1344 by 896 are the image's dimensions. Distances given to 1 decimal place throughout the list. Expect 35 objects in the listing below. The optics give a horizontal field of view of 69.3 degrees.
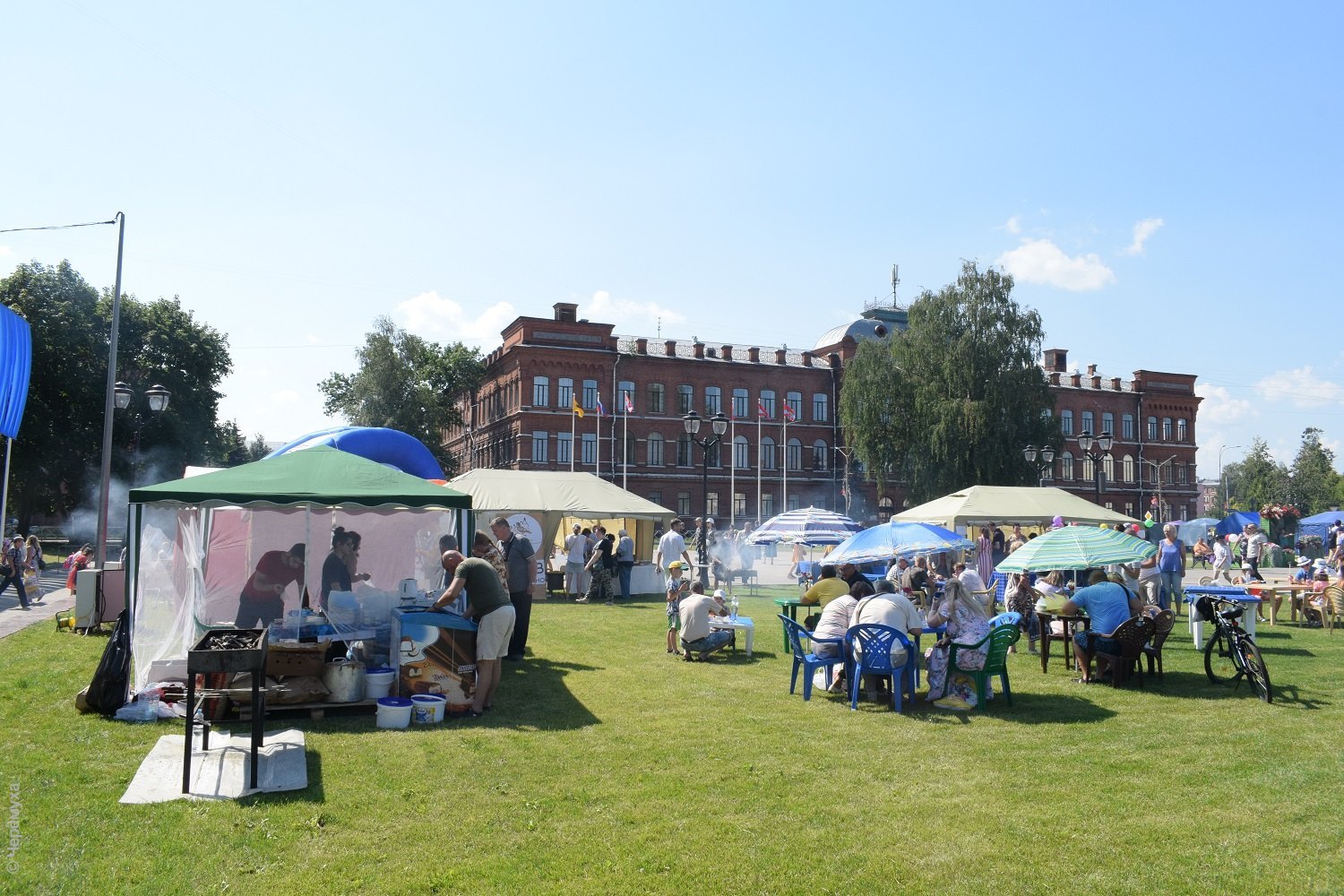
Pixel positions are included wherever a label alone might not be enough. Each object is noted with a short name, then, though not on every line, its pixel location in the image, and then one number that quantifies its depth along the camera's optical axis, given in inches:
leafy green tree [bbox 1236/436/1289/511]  3157.0
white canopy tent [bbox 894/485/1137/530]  883.4
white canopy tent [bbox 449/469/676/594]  964.6
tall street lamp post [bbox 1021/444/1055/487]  1301.7
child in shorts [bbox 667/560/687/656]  549.3
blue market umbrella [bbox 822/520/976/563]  596.4
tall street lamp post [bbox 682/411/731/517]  971.3
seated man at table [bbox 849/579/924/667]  381.7
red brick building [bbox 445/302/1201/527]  2324.1
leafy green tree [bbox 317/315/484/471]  2386.8
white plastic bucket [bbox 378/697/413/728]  340.8
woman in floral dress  385.4
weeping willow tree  1932.8
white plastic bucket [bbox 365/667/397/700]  364.2
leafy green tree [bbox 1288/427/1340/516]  3019.2
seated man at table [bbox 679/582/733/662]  510.6
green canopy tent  373.1
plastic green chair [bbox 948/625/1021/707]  381.7
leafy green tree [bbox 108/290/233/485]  1754.4
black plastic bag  350.9
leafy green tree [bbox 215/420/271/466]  2056.8
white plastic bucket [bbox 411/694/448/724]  349.1
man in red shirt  402.9
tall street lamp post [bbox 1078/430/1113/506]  1181.7
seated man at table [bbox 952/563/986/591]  576.1
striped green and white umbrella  487.2
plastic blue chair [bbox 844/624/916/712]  380.2
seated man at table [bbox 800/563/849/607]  502.9
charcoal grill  256.4
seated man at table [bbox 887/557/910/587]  601.5
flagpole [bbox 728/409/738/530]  2304.4
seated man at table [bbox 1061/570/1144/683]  433.4
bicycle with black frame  406.0
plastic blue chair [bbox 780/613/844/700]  401.1
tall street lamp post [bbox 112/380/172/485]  836.0
